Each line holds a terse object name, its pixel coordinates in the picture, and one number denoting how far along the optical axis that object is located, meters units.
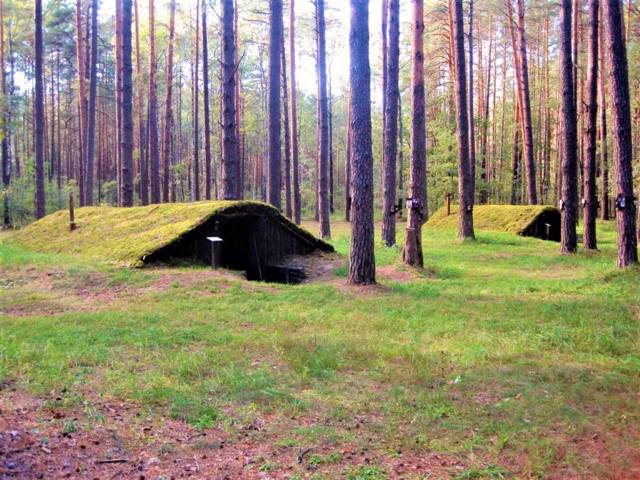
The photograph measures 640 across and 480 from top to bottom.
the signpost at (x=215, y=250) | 11.74
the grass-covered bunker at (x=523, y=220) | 20.86
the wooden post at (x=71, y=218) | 16.49
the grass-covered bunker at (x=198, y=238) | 11.93
